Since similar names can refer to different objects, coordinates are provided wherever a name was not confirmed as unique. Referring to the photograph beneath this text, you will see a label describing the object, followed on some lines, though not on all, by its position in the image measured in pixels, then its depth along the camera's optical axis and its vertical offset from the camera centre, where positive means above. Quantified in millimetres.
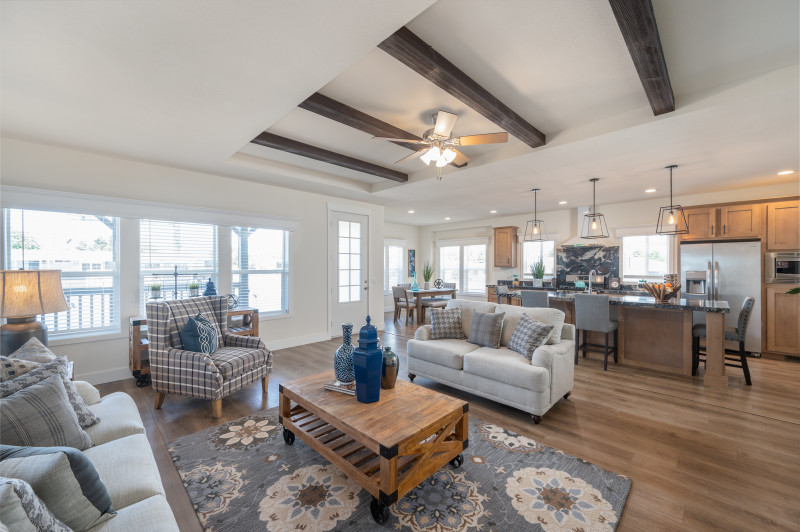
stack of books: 2240 -846
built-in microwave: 4395 -41
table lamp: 2348 -263
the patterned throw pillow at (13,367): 1548 -491
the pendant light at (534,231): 5199 +618
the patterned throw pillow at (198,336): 2949 -636
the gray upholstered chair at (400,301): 7083 -792
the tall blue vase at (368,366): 2055 -635
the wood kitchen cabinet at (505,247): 7473 +414
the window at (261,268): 4637 -38
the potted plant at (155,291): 3791 -291
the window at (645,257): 5793 +139
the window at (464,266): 8469 -30
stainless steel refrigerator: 4582 -148
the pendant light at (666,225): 5301 +664
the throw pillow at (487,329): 3275 -651
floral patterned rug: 1678 -1295
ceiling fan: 2682 +1055
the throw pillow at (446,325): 3586 -657
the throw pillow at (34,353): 1751 -469
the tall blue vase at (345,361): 2309 -670
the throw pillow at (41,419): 1280 -628
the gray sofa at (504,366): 2670 -907
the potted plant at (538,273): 6562 -166
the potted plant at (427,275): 8031 -244
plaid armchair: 2760 -859
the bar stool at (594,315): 3957 -624
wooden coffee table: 1662 -938
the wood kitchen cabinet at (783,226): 4441 +525
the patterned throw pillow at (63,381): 1497 -536
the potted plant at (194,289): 4055 -288
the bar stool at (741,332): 3445 -722
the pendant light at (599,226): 6066 +724
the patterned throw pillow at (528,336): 2893 -636
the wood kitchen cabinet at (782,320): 4422 -764
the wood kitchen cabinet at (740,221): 4695 +625
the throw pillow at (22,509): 778 -601
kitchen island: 3453 -817
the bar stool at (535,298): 4602 -480
